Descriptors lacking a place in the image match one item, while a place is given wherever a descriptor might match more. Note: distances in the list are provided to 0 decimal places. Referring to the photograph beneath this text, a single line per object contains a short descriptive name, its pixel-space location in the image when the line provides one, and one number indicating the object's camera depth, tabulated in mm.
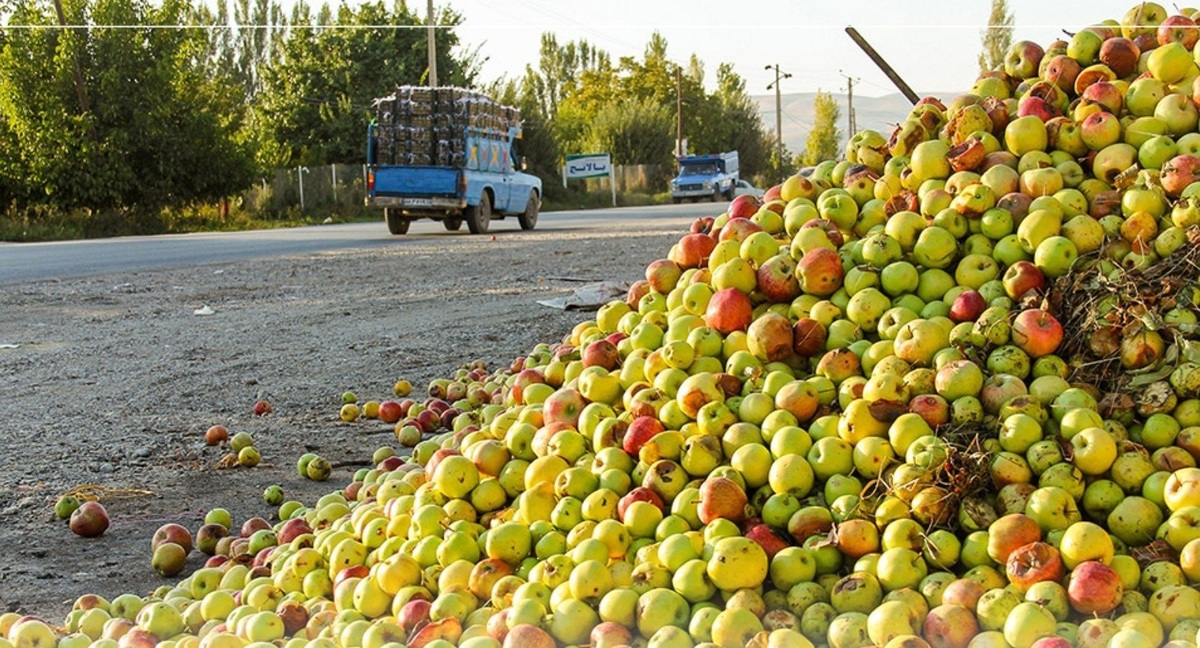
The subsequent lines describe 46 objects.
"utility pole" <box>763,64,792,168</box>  76938
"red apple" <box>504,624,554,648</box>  2430
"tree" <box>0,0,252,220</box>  29281
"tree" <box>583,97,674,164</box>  64375
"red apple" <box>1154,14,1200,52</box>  3629
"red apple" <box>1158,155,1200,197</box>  3096
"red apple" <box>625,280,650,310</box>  4004
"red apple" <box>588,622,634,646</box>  2412
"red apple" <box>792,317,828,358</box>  3189
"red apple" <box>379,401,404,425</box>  6152
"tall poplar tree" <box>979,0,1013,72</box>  43784
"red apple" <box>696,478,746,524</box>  2697
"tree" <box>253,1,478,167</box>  47219
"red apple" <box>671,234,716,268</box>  3830
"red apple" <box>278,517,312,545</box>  3709
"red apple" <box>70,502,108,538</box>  4371
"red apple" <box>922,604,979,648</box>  2305
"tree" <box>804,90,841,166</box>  87562
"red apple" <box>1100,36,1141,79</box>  3686
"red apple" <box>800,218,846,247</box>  3465
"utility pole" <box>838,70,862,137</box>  83212
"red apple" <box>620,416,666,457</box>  2996
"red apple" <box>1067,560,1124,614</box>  2307
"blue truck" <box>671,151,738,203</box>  50438
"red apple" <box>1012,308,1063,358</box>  2889
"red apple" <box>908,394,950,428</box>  2752
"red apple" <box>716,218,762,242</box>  3654
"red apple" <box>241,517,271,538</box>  4082
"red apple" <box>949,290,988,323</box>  3068
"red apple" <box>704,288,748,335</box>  3326
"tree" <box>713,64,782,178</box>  77875
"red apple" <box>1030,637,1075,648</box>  2152
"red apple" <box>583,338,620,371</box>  3559
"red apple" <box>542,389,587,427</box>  3307
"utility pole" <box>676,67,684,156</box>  65625
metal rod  5656
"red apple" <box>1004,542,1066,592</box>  2371
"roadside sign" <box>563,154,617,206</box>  53656
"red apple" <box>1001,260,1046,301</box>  3055
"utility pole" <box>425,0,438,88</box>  35444
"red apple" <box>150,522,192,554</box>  4137
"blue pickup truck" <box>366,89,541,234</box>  22000
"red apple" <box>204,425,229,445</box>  5719
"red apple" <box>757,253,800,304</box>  3350
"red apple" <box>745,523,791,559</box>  2637
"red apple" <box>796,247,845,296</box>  3283
